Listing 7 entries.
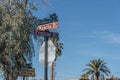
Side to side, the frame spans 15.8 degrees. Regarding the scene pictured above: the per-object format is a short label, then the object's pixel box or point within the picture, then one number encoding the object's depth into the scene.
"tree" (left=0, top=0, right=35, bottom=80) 21.53
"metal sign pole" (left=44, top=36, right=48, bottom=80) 11.20
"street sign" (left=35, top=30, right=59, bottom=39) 11.74
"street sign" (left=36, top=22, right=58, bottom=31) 11.55
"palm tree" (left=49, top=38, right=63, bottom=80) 76.28
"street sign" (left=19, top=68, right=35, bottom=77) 19.79
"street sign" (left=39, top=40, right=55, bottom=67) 11.16
